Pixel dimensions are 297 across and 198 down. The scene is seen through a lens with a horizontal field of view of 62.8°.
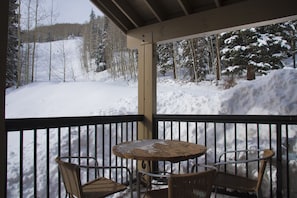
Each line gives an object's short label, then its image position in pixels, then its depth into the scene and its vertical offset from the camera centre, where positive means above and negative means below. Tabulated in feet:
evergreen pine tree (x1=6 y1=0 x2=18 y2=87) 33.76 +7.13
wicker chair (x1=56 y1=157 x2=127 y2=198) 5.55 -2.36
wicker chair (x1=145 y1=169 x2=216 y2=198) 4.45 -1.62
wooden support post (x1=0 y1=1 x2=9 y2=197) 5.74 +0.19
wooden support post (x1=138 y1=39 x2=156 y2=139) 11.89 +0.48
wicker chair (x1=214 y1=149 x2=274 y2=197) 6.67 -2.48
